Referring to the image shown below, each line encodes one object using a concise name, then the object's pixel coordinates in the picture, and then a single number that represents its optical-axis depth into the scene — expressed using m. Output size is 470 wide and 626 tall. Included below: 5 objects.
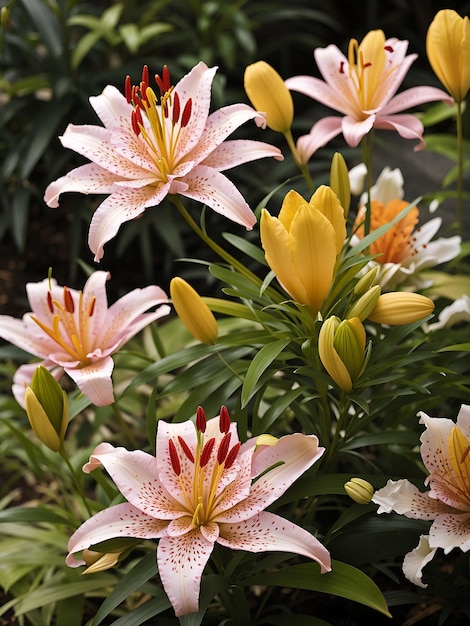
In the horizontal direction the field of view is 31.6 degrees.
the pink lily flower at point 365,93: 1.05
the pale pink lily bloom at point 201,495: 0.84
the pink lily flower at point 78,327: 1.05
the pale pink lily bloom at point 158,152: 0.94
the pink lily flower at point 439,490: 0.90
